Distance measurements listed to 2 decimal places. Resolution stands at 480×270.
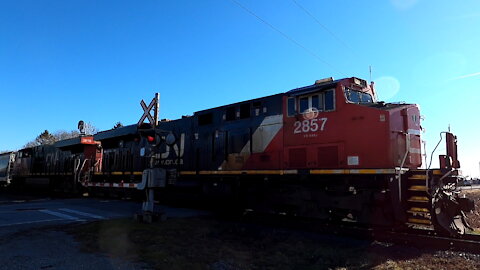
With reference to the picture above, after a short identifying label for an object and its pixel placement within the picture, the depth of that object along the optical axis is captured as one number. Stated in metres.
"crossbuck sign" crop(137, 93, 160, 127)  11.19
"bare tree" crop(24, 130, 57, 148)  76.35
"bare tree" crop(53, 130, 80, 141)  74.69
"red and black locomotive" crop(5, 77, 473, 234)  8.59
